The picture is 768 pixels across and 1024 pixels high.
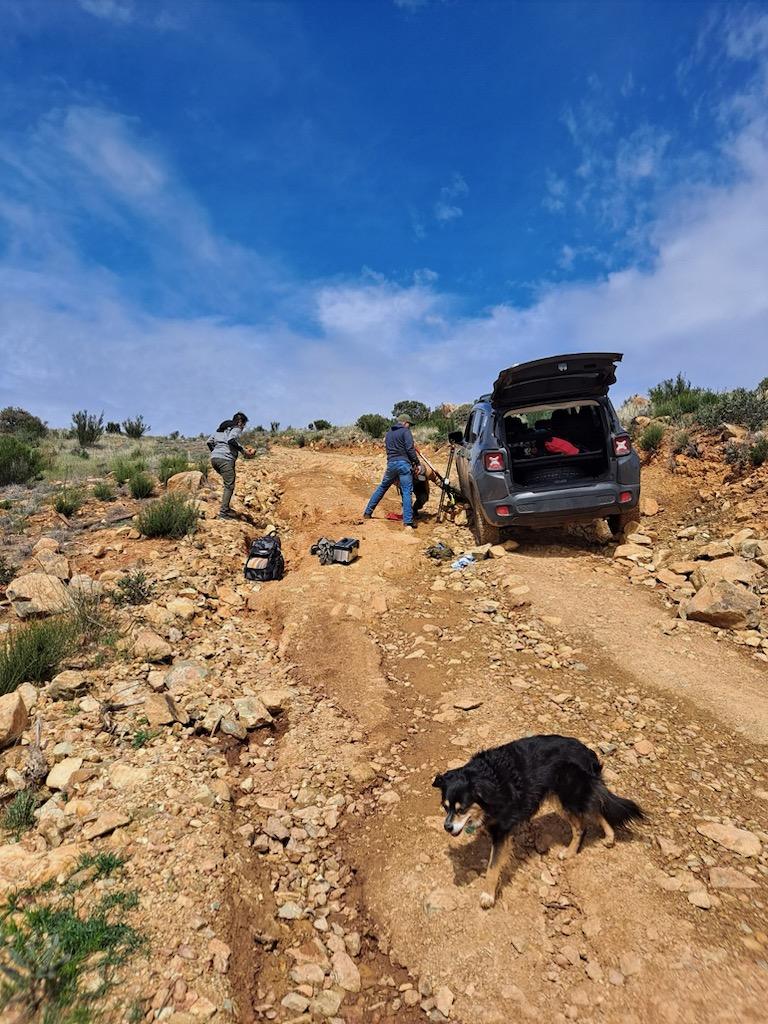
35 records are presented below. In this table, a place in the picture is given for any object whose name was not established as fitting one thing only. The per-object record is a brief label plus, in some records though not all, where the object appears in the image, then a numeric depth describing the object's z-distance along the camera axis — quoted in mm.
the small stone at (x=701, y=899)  2404
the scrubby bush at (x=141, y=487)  10469
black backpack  7141
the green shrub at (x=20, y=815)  2859
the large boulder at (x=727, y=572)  5480
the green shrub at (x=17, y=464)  12344
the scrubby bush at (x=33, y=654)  4129
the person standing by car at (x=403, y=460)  8781
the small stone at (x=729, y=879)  2498
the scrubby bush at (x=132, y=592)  5777
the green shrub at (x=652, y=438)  10164
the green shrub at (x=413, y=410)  25702
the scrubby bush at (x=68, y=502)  9344
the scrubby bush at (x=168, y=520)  7973
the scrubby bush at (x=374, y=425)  21969
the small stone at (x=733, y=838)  2682
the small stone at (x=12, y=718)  3449
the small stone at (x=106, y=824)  2797
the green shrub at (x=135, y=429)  23594
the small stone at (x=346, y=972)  2297
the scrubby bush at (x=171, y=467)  11977
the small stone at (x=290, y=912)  2586
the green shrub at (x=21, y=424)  20362
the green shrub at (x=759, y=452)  7655
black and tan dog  2580
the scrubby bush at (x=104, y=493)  10296
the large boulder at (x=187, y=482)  10773
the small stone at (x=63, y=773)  3157
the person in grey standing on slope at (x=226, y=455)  9211
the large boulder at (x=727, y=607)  4996
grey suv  6414
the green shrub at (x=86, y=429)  19302
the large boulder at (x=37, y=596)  5445
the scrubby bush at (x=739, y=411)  8734
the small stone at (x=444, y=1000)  2176
